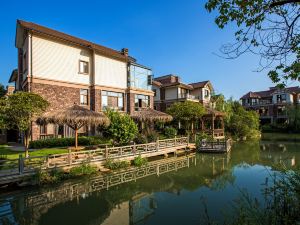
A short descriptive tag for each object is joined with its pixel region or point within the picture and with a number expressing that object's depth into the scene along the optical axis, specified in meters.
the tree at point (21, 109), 11.67
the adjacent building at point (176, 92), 34.03
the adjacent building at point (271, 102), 49.00
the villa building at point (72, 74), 17.17
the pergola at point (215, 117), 27.25
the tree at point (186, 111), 24.81
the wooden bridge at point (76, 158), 9.63
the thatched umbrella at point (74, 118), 13.11
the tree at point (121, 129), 15.83
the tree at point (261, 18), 4.24
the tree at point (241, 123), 32.31
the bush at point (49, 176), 9.89
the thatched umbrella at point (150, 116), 19.94
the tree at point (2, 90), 25.68
